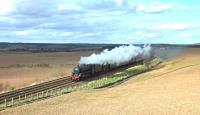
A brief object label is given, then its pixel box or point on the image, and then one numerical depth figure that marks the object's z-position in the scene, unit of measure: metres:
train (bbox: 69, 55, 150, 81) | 58.22
